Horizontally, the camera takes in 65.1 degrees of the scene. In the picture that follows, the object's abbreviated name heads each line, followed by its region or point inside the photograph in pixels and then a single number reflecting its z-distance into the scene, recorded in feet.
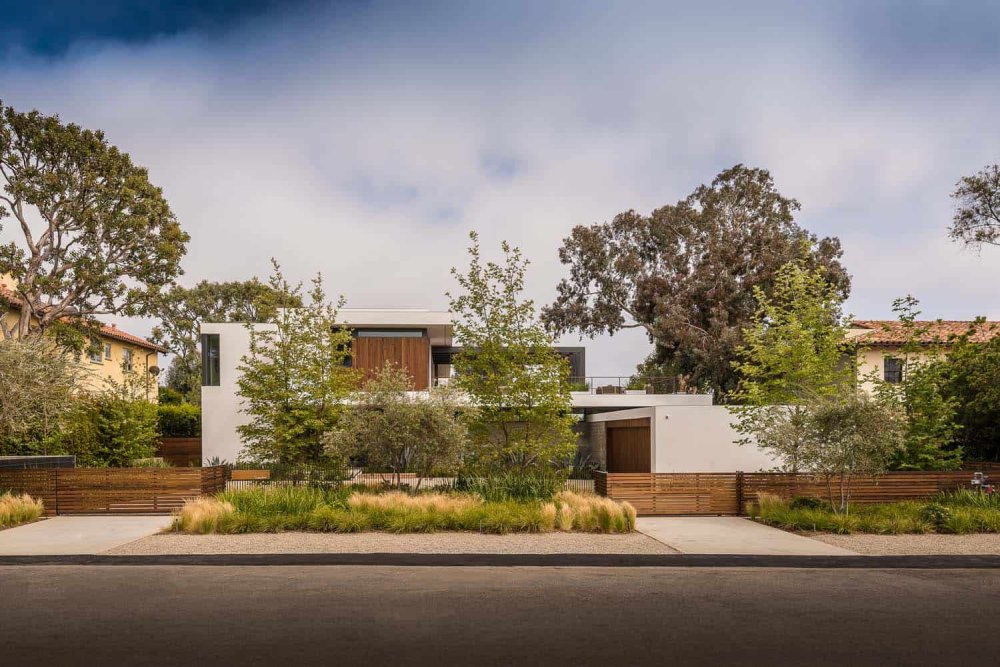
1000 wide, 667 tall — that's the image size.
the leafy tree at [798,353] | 63.21
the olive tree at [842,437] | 50.39
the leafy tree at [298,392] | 69.97
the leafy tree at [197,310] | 180.65
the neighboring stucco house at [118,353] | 113.39
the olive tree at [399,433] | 57.16
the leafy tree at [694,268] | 125.80
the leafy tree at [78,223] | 103.50
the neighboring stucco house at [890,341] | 111.75
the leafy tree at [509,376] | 64.64
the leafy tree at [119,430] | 70.85
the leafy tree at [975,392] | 65.51
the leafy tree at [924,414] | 62.34
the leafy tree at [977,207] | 92.07
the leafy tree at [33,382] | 56.65
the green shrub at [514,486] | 56.24
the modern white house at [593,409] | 72.28
